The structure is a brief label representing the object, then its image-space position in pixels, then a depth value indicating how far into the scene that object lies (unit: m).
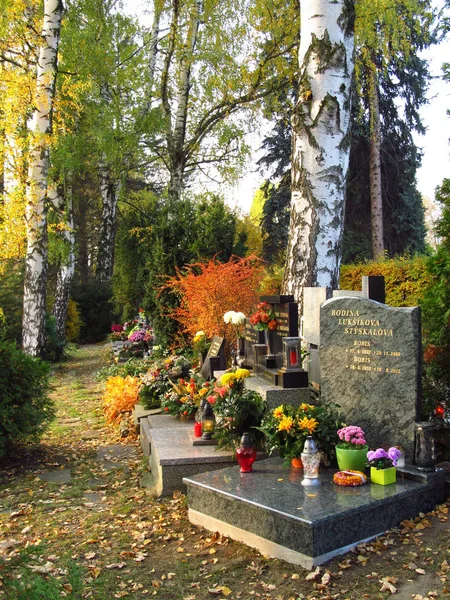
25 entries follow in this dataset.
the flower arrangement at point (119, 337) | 16.66
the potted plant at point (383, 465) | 4.41
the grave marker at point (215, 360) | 7.46
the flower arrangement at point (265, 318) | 6.47
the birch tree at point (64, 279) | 16.88
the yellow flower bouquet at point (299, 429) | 4.72
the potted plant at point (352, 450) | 4.56
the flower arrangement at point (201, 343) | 8.44
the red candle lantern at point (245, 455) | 4.67
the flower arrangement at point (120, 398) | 8.26
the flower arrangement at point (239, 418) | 5.38
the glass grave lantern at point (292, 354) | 5.70
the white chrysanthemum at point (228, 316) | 7.82
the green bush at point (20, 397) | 6.13
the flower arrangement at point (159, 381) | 7.69
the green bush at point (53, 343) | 14.82
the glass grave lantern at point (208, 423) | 5.73
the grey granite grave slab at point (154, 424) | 6.52
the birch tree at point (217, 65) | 13.96
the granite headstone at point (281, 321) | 6.06
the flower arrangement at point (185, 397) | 6.76
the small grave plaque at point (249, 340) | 6.88
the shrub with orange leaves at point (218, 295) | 9.48
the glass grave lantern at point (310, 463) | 4.39
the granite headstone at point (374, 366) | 4.79
